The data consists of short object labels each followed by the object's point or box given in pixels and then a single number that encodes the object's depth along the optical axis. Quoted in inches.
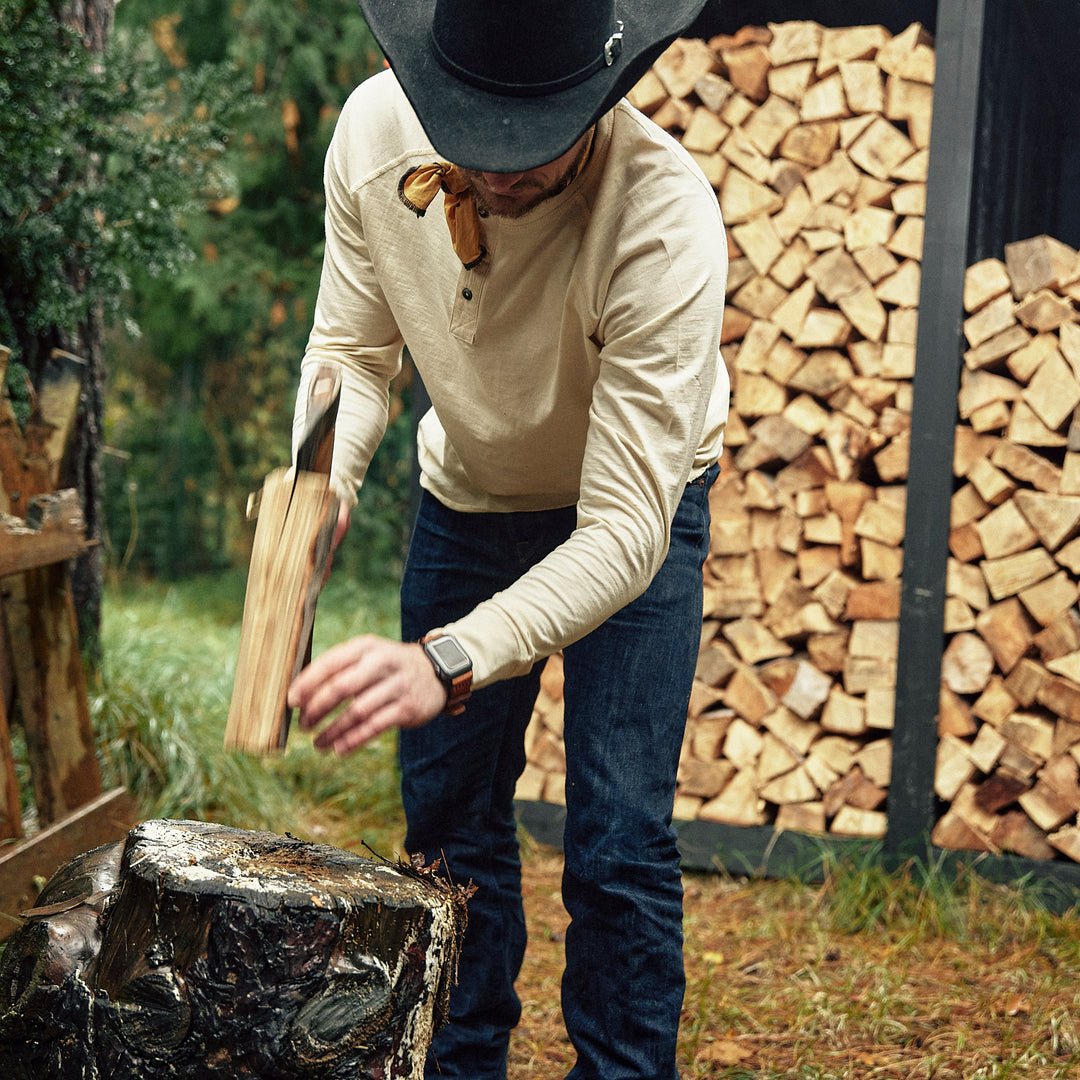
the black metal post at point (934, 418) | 115.9
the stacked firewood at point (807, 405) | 122.1
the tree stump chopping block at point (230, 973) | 51.8
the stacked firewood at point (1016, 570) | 117.3
